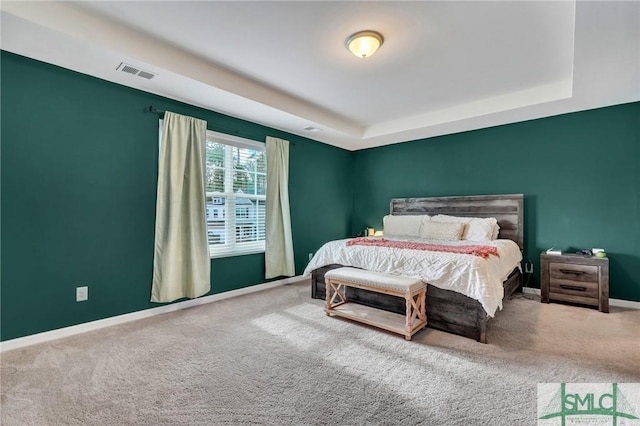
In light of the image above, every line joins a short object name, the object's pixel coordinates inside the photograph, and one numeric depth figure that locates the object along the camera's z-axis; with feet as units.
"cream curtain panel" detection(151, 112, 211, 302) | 10.24
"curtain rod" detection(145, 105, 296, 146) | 10.25
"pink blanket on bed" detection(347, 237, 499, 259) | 9.25
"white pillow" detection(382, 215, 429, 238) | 14.61
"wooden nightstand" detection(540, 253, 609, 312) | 10.39
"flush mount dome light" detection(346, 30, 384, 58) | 7.66
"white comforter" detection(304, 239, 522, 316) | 7.98
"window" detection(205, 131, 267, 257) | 12.21
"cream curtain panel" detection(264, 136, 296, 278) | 13.96
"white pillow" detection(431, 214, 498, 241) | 12.76
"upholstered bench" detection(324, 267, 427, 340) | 8.30
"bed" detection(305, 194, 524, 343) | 8.28
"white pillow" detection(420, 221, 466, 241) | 13.05
